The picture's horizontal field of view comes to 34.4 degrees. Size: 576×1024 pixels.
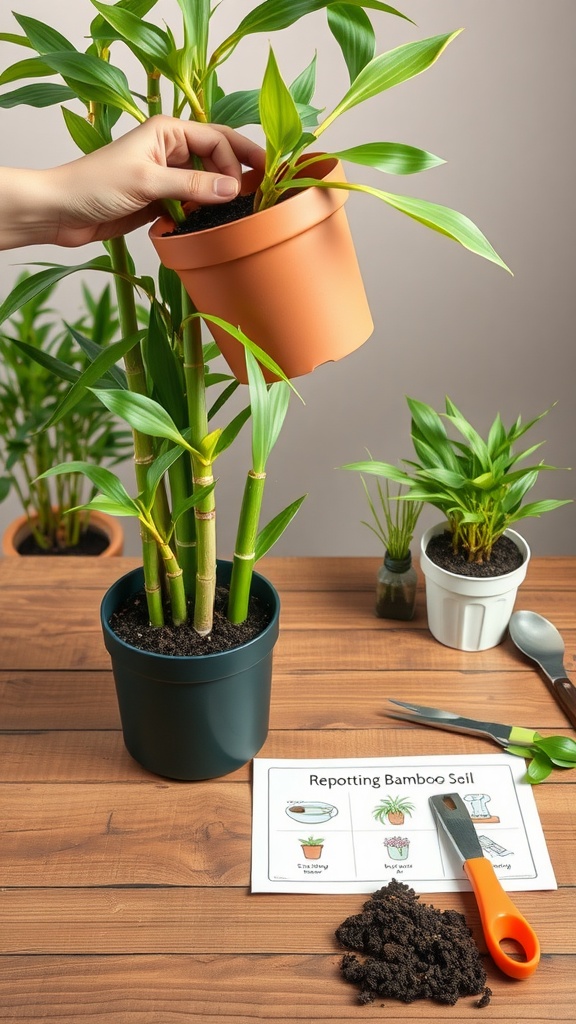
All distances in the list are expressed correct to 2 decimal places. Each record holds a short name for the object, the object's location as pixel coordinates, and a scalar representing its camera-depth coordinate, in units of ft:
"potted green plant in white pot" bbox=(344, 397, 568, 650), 3.72
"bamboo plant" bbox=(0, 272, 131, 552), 5.35
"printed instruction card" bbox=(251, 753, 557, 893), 2.90
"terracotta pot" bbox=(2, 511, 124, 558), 5.71
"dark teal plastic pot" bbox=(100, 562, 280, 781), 2.98
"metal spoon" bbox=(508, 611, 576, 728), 3.60
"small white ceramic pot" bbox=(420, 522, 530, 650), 3.75
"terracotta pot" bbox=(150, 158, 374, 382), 2.43
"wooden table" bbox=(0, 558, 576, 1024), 2.56
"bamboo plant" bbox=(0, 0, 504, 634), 2.47
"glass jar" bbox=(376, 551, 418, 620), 4.04
